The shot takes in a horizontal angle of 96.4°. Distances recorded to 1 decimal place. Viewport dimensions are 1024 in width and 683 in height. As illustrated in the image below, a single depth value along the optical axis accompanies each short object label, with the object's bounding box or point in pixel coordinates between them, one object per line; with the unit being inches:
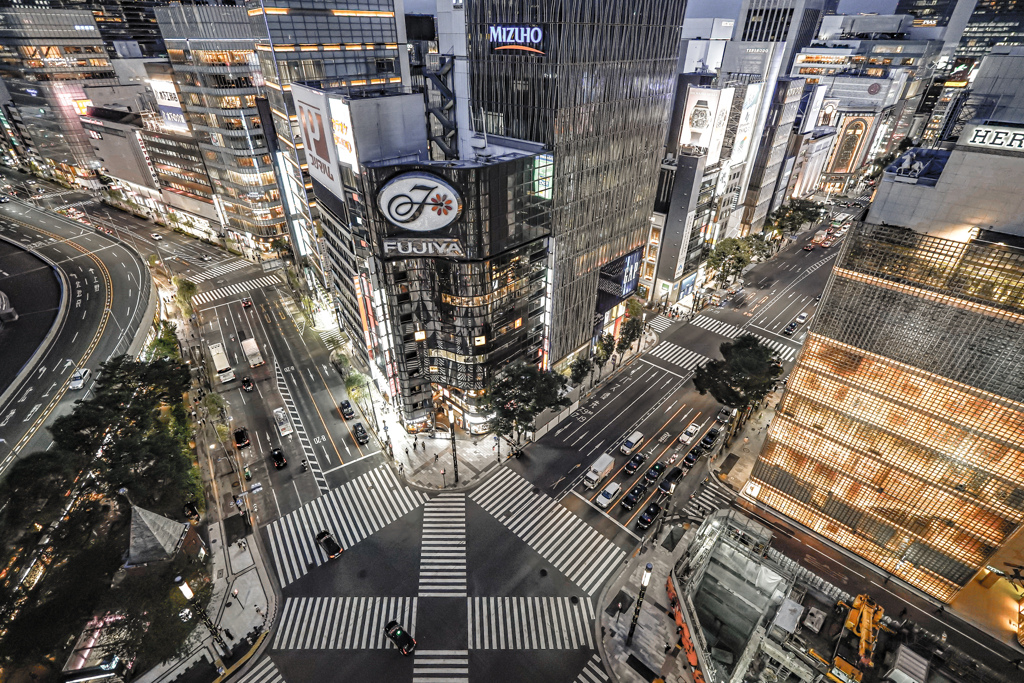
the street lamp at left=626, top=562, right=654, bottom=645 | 1780.3
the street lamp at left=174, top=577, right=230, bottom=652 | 1710.6
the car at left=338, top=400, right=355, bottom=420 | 2989.7
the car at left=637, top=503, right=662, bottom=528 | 2329.0
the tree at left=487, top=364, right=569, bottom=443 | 2596.0
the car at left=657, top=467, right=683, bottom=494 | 2492.6
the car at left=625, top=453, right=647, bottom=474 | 2645.2
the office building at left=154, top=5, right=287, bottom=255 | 3939.5
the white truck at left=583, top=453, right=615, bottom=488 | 2544.3
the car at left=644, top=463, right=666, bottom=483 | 2581.2
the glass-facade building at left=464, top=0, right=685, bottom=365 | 2235.5
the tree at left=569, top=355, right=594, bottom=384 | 3073.3
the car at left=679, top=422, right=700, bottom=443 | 2832.2
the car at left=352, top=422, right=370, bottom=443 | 2789.6
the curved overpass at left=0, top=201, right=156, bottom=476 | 2442.2
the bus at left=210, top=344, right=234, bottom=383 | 3189.0
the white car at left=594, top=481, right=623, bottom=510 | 2461.9
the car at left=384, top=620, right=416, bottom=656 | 1802.4
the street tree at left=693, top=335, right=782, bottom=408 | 2518.5
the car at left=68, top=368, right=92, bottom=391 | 2625.5
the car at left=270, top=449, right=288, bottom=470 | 2632.9
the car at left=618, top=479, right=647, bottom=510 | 2445.9
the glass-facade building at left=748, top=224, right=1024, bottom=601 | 1576.0
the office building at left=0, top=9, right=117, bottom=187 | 5639.8
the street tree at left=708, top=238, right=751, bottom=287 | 4197.8
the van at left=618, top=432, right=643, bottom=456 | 2743.6
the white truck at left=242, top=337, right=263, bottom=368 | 3339.1
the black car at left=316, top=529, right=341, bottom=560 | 2162.9
